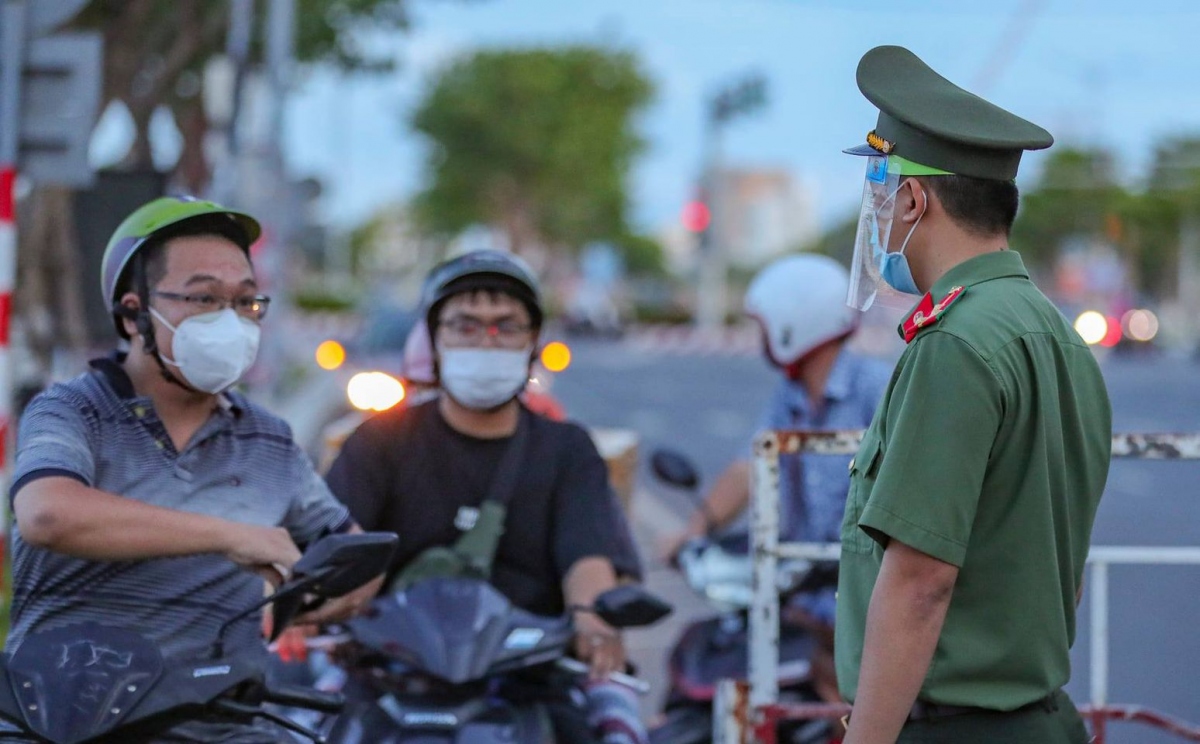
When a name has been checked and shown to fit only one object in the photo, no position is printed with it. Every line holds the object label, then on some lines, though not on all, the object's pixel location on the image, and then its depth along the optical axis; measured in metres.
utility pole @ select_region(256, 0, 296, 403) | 31.14
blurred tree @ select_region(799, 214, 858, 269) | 132.92
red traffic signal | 89.11
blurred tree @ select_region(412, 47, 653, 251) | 124.01
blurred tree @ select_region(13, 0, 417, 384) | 26.28
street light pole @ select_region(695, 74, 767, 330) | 88.06
